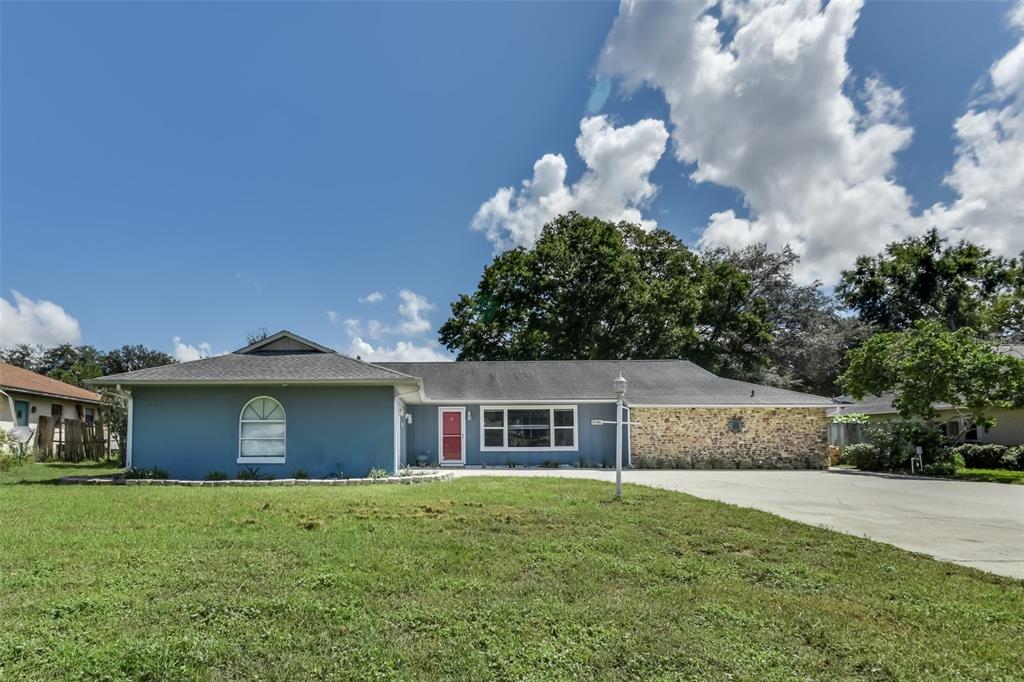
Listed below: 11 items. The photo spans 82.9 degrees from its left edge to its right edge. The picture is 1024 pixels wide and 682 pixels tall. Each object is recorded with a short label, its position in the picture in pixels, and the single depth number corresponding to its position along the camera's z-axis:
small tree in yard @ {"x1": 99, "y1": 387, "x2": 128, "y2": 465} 19.70
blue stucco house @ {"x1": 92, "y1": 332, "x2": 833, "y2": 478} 13.80
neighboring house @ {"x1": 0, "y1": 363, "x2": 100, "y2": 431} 20.42
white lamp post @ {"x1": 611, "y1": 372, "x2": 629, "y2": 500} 9.91
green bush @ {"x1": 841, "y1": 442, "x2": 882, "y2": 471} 18.89
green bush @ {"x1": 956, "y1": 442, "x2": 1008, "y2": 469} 18.84
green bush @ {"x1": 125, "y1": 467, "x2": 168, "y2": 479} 13.11
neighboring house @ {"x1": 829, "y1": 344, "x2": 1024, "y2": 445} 19.89
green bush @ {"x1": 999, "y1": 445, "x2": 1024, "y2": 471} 18.20
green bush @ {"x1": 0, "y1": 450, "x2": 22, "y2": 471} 15.76
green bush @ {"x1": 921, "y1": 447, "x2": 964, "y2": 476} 16.86
